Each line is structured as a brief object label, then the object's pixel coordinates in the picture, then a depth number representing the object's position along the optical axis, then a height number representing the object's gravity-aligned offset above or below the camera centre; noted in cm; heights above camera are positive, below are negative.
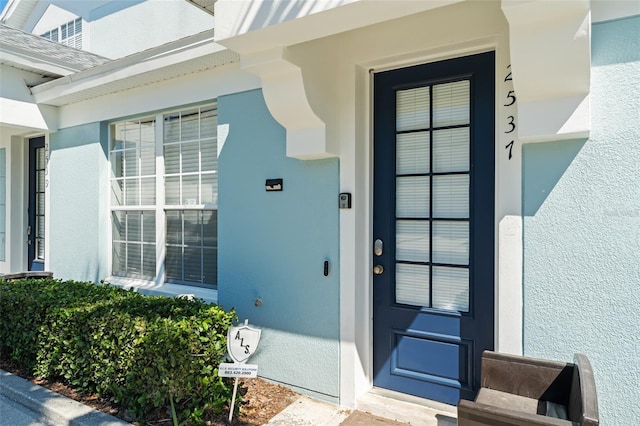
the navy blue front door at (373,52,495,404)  288 -11
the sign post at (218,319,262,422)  275 -89
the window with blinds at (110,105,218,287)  433 +16
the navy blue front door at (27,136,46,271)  633 +9
